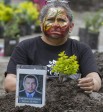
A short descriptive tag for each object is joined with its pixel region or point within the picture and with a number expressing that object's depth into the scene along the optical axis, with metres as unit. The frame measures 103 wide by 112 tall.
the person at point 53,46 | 4.09
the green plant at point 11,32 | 10.75
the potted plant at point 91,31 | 11.63
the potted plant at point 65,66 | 3.54
